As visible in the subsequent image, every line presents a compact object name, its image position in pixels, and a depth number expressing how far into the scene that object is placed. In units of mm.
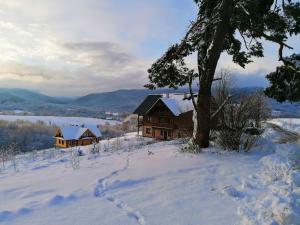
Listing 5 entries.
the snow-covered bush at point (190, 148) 6601
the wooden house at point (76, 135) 37526
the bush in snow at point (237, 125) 7006
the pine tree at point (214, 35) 7077
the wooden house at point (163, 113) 26771
